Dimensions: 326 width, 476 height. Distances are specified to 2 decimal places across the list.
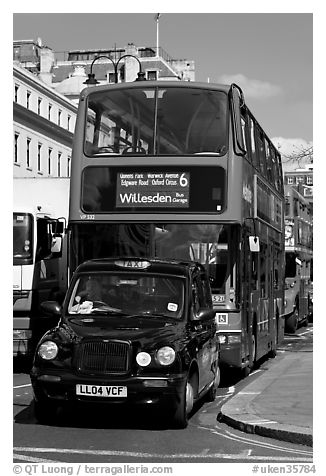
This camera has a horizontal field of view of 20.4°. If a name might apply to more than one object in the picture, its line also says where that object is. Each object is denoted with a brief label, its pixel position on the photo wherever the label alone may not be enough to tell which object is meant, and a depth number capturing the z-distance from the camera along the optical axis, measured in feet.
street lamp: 80.52
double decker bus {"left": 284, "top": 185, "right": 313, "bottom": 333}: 92.58
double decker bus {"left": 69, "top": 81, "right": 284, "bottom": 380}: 43.96
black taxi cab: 31.24
